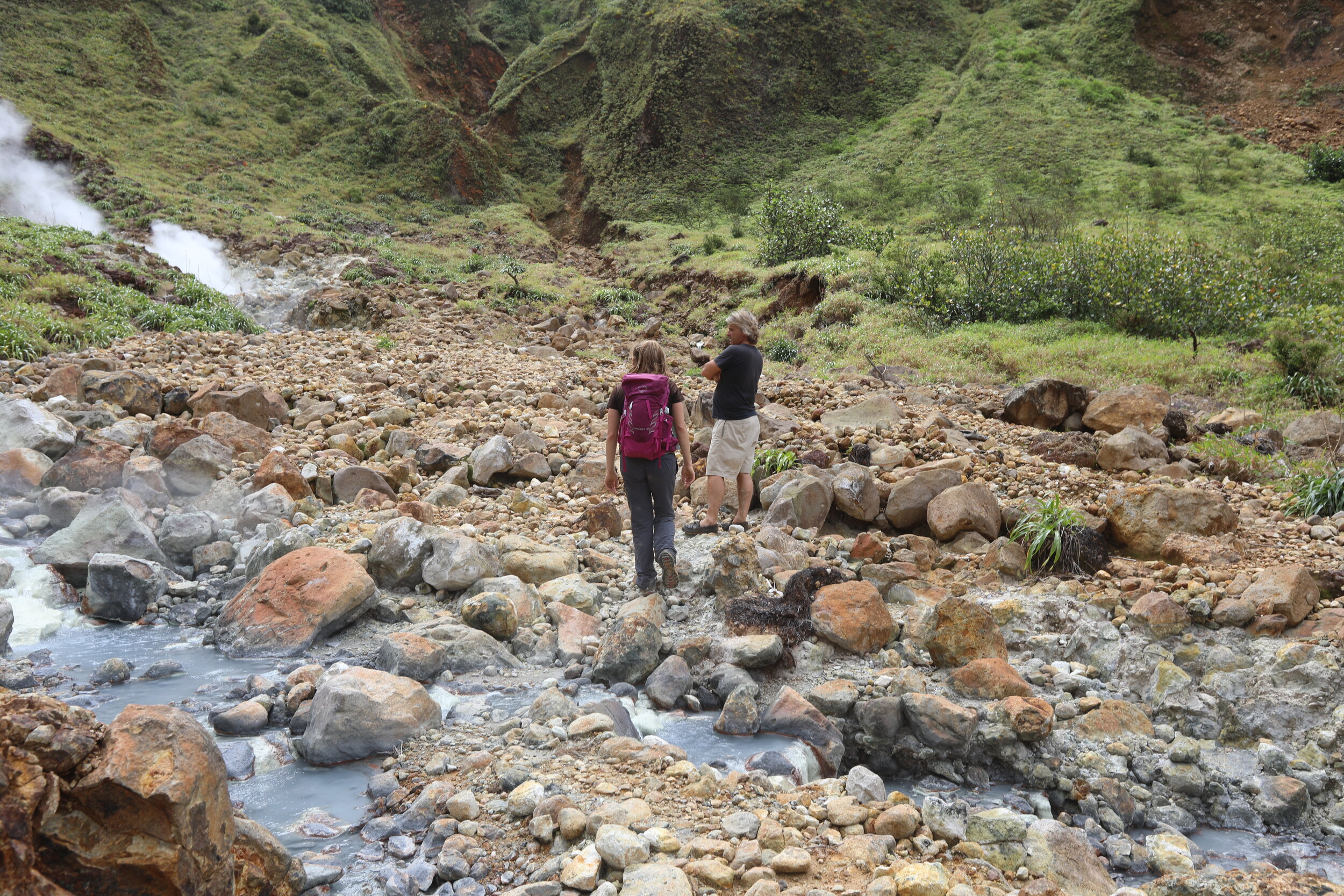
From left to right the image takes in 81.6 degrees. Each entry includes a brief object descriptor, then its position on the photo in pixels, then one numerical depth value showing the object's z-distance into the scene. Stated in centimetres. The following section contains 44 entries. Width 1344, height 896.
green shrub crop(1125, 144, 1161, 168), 2739
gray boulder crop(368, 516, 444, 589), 491
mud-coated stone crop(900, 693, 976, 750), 337
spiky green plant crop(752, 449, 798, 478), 701
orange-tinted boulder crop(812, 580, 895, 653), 423
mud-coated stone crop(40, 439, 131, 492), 579
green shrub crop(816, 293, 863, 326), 1551
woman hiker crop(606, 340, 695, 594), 472
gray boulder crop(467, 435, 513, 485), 702
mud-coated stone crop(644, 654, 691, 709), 372
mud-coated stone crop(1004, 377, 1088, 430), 859
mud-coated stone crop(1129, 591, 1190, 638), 443
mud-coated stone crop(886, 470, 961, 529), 607
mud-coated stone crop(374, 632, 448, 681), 379
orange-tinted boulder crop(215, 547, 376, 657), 413
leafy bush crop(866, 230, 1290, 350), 1222
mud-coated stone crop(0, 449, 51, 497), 572
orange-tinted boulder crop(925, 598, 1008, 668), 405
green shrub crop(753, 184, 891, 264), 2039
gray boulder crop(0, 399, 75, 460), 616
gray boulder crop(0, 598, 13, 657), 391
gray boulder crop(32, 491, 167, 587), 472
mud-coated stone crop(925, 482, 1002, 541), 572
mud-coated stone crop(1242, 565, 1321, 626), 429
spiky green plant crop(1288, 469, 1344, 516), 560
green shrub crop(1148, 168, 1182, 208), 2261
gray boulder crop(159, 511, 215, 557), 525
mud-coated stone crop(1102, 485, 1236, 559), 527
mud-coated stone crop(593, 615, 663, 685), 391
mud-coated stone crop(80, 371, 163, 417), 764
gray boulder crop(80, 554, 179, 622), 449
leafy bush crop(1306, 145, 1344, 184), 2483
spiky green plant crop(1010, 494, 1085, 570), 524
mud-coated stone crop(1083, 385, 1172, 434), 820
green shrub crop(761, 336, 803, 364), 1401
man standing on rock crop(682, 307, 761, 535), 581
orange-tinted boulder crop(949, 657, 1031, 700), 376
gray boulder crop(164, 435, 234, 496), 612
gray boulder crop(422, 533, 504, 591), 477
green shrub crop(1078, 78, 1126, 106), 3225
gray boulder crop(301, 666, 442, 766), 307
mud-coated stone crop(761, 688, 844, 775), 335
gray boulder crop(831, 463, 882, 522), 615
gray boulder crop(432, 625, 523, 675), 399
